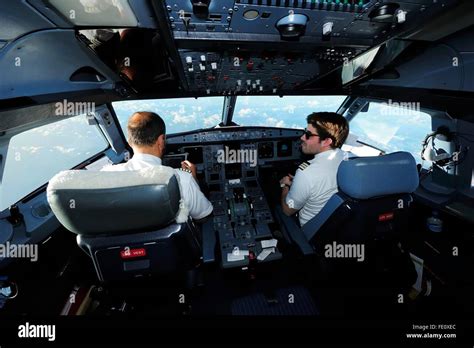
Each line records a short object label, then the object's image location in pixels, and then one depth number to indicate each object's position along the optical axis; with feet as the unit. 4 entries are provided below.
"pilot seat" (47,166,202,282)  3.33
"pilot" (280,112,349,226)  5.90
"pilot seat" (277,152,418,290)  4.61
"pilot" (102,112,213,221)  4.99
